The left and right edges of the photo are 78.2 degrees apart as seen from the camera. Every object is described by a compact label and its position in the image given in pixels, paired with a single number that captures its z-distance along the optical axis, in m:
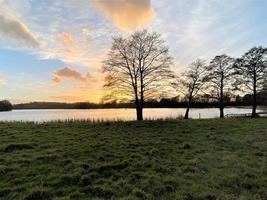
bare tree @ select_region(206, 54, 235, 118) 23.16
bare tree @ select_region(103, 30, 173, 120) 17.33
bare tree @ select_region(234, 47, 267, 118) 21.63
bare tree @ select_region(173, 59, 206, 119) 24.15
